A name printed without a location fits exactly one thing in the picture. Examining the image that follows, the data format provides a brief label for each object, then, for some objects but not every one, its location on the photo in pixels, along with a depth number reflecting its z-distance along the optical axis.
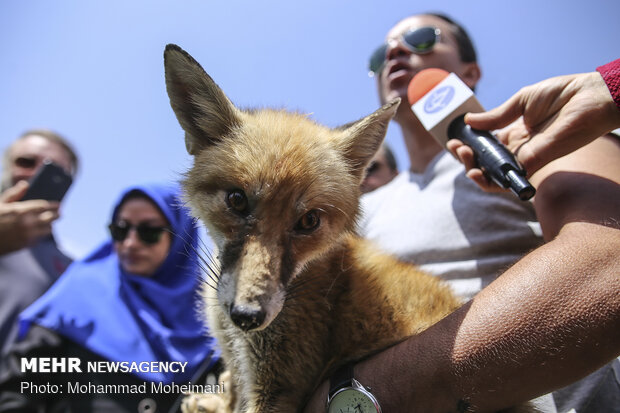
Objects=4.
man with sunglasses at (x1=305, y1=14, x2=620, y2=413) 0.33
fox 0.41
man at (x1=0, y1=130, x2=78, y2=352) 0.75
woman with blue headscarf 0.68
